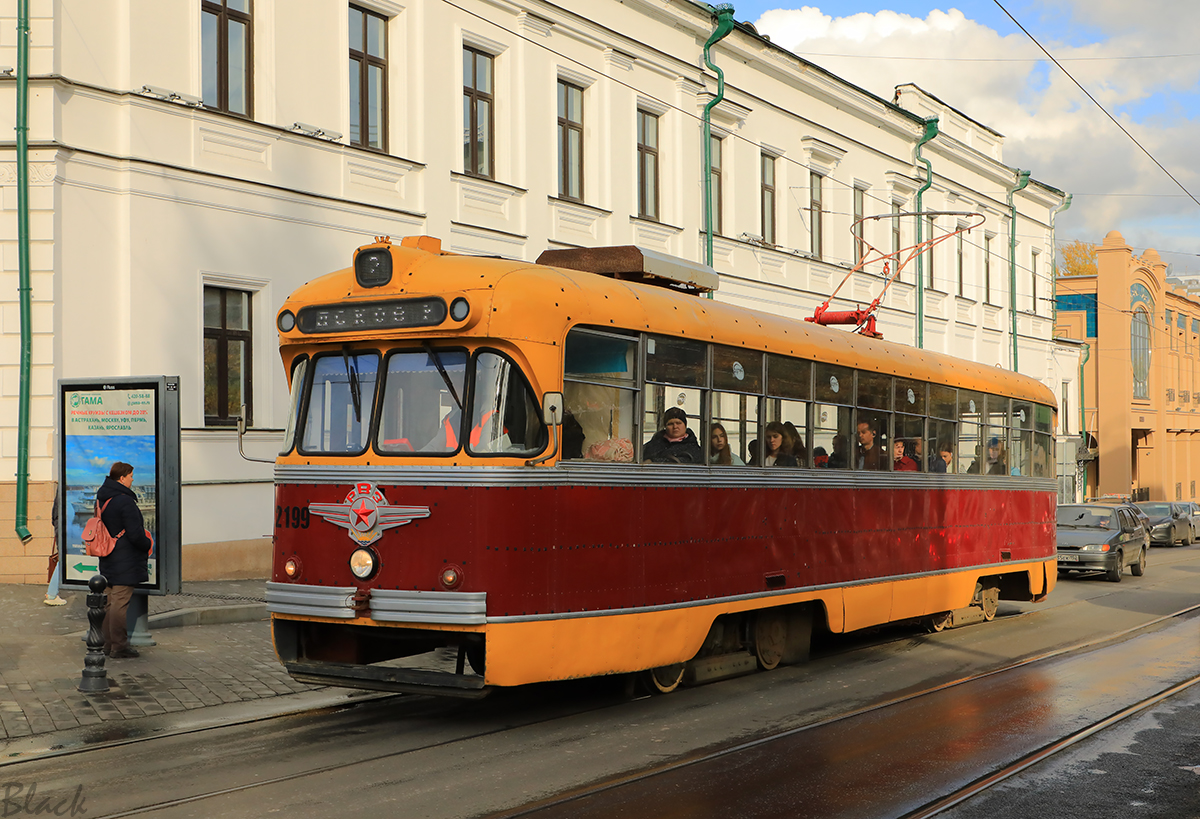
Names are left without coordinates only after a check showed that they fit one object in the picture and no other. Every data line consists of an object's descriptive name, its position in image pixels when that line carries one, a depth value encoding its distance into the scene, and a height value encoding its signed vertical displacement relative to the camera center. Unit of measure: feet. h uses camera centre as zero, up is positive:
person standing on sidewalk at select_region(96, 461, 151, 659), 35.63 -2.91
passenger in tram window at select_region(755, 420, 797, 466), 33.65 +0.08
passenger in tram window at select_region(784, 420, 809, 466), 34.63 +0.15
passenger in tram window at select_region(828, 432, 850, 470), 36.96 -0.11
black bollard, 30.71 -5.07
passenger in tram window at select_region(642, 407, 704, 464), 29.30 +0.17
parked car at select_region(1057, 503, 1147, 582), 75.05 -5.53
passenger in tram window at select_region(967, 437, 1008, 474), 47.36 -0.47
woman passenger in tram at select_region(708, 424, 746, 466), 31.35 +0.07
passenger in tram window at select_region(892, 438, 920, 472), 40.73 -0.32
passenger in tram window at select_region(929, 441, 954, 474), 43.28 -0.32
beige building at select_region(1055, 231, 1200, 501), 186.70 +12.23
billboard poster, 37.45 +0.06
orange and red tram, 26.11 -0.57
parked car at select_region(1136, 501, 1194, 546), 122.42 -7.26
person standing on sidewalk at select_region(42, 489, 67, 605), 40.91 -4.23
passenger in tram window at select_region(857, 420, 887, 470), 38.65 +0.03
